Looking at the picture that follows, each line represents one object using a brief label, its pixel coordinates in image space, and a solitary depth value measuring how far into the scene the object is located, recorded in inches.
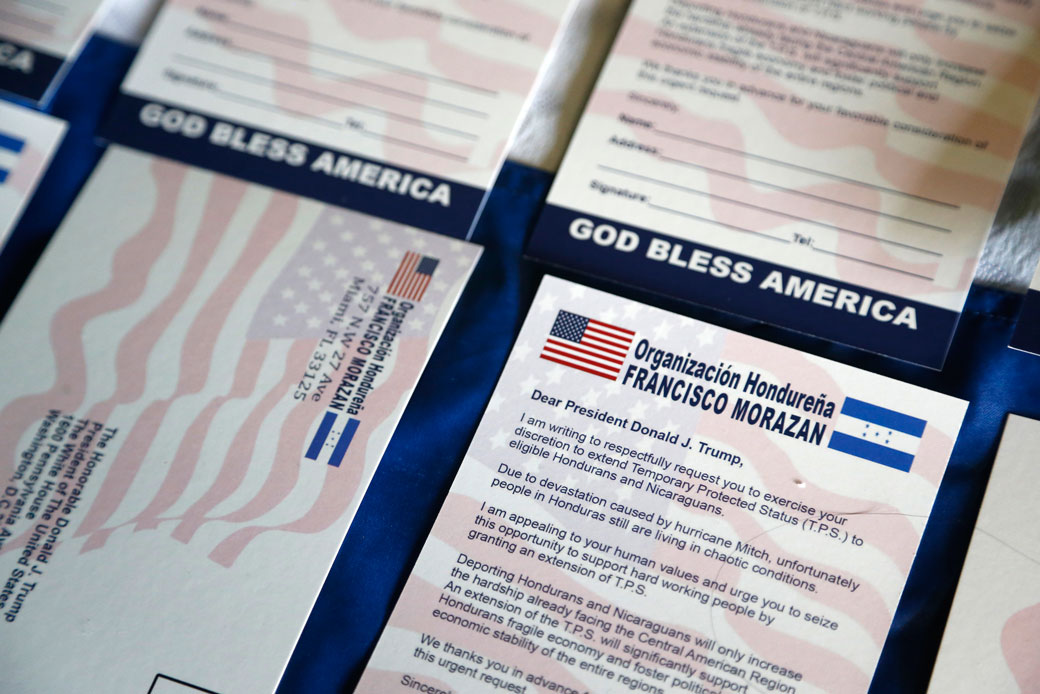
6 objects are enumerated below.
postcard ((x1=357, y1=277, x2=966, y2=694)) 22.2
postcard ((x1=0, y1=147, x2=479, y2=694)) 22.6
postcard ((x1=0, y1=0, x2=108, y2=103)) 24.4
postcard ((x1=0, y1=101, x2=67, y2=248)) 24.0
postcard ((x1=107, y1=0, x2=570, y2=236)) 23.8
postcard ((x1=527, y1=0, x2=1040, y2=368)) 23.0
